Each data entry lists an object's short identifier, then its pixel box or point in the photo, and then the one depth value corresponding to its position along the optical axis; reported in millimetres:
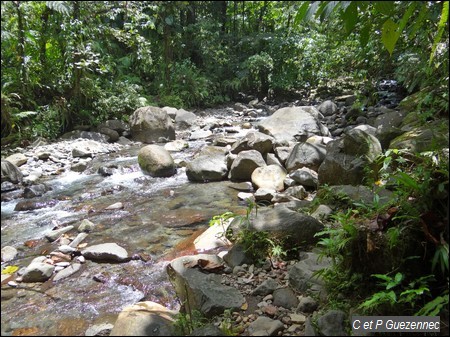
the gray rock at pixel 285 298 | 2619
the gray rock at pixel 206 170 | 6906
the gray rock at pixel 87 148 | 8094
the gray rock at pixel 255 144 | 7418
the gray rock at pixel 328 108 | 11312
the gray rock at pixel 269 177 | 6145
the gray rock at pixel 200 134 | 10398
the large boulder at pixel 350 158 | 4906
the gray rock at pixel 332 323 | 1982
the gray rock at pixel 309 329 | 2038
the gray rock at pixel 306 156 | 6434
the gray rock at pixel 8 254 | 1761
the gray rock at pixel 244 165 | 6719
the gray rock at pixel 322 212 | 3982
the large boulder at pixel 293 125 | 8523
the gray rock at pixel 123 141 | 9738
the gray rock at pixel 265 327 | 2130
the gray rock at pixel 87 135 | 8531
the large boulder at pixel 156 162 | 7211
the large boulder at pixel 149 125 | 9984
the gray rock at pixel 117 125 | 9905
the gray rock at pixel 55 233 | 4398
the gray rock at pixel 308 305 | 2484
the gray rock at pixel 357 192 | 3727
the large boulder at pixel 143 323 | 1490
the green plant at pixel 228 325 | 2090
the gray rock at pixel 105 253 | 3891
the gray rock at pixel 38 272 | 2454
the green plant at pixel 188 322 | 1924
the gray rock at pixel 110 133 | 9688
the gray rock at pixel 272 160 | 6971
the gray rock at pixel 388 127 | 5699
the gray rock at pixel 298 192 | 5469
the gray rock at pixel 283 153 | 7080
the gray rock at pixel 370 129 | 6217
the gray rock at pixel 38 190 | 5085
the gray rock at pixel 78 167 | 7281
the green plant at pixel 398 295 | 2080
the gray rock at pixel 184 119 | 11602
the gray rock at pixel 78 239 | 4227
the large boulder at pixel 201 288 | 2633
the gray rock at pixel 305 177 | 5871
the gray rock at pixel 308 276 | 2711
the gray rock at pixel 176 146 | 9214
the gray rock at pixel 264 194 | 5508
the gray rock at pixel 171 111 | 11930
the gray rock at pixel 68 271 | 3248
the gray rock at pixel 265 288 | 2859
